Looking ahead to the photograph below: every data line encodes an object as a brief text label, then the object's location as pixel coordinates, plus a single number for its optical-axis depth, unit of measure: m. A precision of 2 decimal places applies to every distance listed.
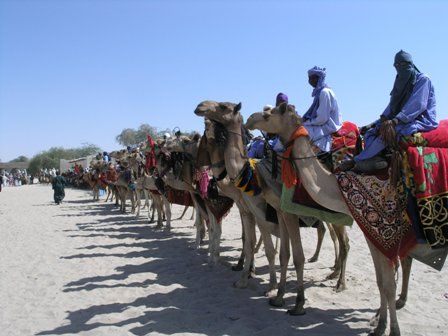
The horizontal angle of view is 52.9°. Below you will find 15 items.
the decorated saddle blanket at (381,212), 4.94
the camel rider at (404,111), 4.92
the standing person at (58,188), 27.27
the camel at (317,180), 5.00
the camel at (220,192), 7.83
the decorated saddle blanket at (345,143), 6.22
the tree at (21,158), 164.89
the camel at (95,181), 27.61
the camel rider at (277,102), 7.16
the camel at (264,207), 6.30
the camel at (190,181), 9.70
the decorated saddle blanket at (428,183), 4.72
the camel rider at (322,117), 6.25
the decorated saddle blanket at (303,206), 5.77
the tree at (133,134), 79.50
